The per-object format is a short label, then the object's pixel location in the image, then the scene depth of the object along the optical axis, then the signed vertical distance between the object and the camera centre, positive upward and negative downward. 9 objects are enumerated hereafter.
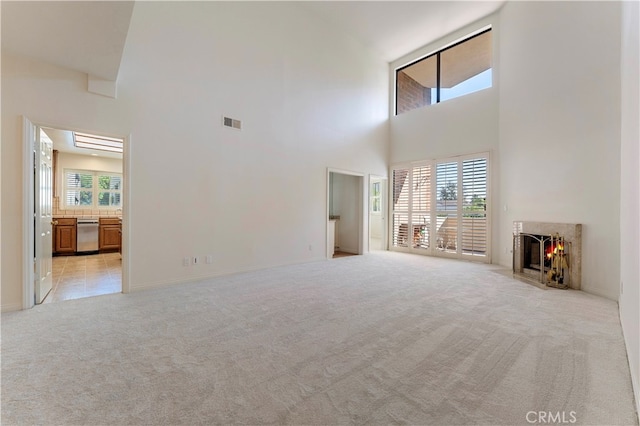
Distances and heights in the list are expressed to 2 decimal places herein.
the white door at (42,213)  3.39 -0.05
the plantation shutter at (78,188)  7.99 +0.62
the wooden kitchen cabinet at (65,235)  7.01 -0.65
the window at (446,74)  6.53 +3.56
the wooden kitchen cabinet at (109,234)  7.63 -0.68
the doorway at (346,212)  7.57 -0.04
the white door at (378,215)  8.23 -0.12
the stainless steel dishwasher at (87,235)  7.25 -0.68
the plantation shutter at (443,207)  6.34 +0.10
